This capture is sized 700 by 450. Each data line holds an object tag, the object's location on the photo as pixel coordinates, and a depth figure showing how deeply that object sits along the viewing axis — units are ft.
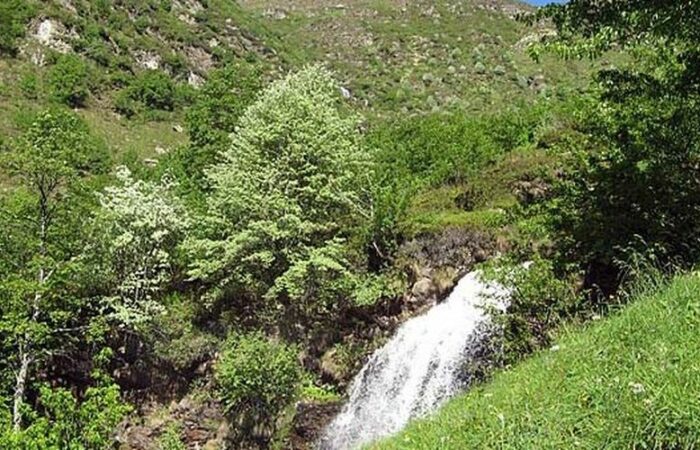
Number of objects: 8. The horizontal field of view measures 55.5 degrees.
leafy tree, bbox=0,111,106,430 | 58.95
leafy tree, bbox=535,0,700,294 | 24.18
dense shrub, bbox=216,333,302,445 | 57.26
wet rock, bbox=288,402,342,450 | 57.57
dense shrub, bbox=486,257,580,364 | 31.37
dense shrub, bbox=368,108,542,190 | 80.12
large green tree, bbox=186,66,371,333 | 62.90
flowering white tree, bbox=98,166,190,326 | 68.49
